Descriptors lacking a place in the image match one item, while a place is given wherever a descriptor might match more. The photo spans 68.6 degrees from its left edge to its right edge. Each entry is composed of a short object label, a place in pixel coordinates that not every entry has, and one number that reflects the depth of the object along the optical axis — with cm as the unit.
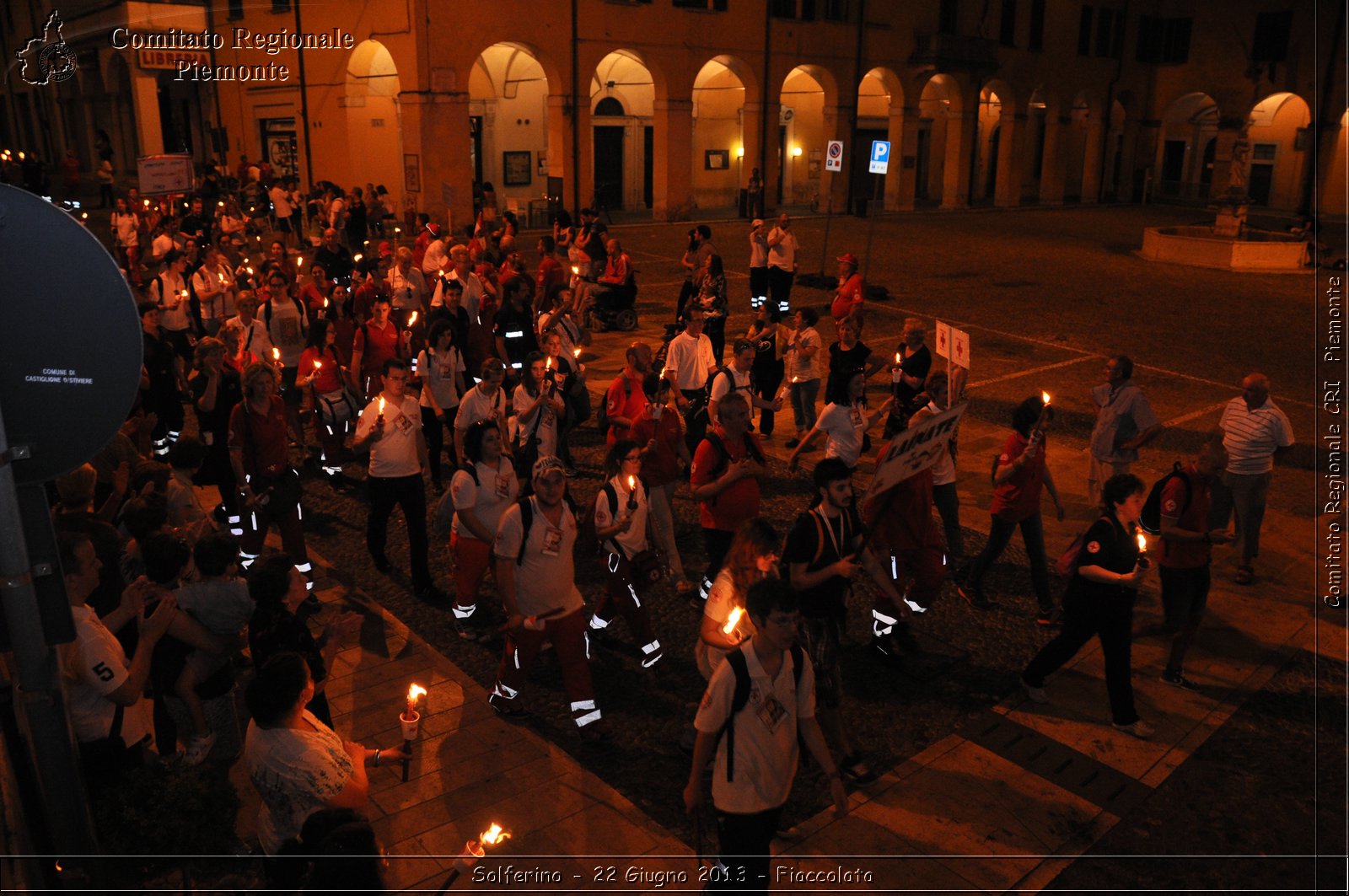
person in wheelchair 1766
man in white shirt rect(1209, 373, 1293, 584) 834
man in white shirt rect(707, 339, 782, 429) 906
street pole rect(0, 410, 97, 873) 266
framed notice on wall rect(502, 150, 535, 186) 3478
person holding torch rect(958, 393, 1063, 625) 749
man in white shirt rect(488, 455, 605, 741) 601
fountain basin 2775
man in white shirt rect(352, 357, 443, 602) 779
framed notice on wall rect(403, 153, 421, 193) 2908
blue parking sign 1922
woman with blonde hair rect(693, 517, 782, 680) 516
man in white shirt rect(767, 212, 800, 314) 1783
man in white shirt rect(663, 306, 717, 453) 1020
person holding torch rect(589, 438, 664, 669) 681
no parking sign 2033
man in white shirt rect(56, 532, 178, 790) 441
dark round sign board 264
